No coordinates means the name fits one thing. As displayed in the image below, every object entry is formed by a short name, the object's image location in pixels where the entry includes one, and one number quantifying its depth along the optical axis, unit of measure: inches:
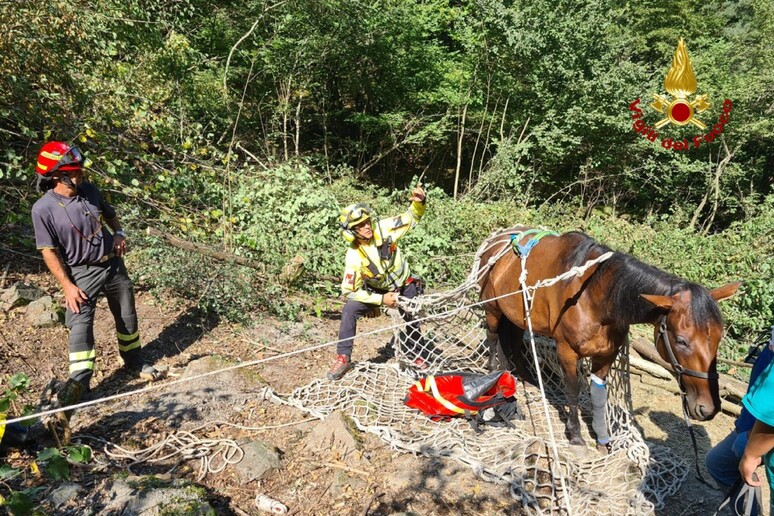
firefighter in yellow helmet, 151.5
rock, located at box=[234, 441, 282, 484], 110.7
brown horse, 93.8
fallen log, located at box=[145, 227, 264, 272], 209.1
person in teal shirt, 66.5
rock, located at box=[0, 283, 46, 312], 172.7
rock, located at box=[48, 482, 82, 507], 85.6
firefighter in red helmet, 124.6
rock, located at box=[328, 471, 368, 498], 108.7
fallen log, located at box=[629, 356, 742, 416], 174.6
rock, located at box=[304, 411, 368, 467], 119.7
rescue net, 111.3
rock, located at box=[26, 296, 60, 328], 168.1
